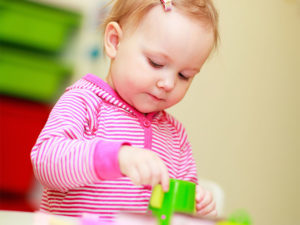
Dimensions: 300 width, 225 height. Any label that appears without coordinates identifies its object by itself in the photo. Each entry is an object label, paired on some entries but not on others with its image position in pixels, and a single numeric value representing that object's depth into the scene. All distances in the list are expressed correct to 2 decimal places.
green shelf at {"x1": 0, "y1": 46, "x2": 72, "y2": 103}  2.15
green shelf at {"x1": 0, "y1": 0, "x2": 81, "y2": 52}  2.13
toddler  0.94
